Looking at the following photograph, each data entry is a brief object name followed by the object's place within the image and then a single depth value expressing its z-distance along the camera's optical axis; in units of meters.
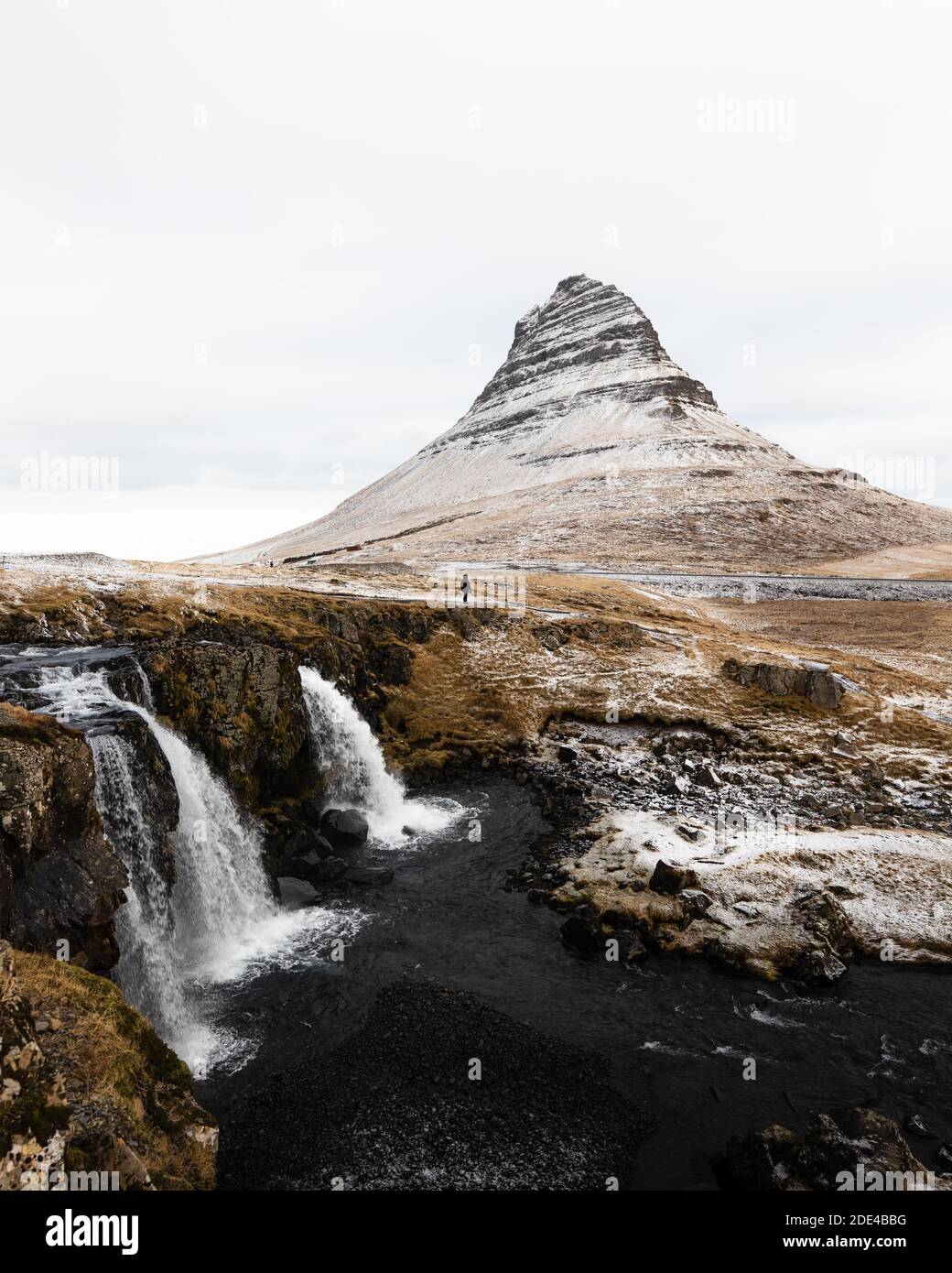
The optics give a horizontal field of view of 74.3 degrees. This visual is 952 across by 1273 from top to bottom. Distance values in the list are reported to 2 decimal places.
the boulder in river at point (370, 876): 24.33
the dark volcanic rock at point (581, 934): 20.36
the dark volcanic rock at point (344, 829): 27.06
